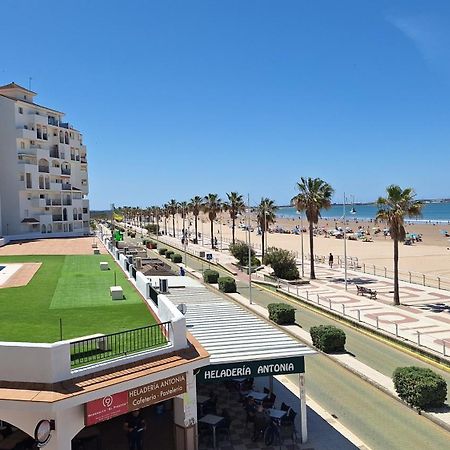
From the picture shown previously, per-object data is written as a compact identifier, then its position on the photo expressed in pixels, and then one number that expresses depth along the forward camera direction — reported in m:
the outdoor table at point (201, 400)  16.28
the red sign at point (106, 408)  10.85
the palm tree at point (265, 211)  60.06
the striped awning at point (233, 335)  14.72
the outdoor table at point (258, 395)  16.69
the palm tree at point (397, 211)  34.22
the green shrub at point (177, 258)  60.28
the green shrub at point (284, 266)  46.41
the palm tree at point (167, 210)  131.50
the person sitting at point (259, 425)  14.98
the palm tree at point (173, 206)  123.06
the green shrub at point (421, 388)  16.72
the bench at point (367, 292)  36.66
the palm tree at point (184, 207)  100.79
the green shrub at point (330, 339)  23.62
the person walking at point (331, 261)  56.56
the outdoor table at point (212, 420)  14.58
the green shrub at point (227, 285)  41.00
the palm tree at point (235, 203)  76.56
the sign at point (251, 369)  13.99
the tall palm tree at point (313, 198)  46.41
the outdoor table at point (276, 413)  15.08
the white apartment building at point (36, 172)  65.75
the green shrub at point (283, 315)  29.52
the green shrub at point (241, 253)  56.91
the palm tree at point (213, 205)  84.94
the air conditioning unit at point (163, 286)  23.59
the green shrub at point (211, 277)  45.78
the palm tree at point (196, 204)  98.88
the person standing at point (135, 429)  13.25
